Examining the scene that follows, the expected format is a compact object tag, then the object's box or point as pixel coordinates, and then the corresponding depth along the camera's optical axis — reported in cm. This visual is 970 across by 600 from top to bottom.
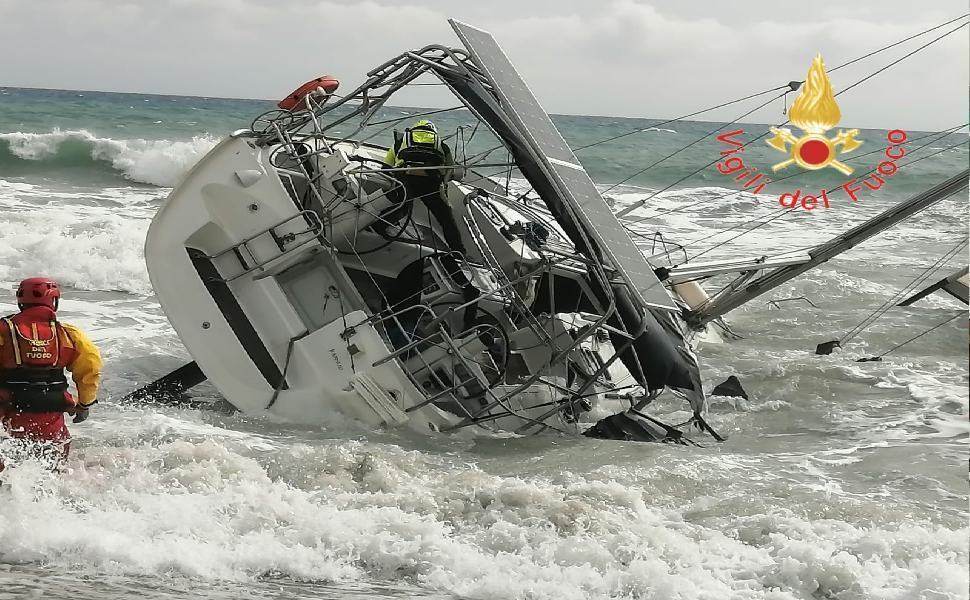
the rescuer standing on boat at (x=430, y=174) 1474
